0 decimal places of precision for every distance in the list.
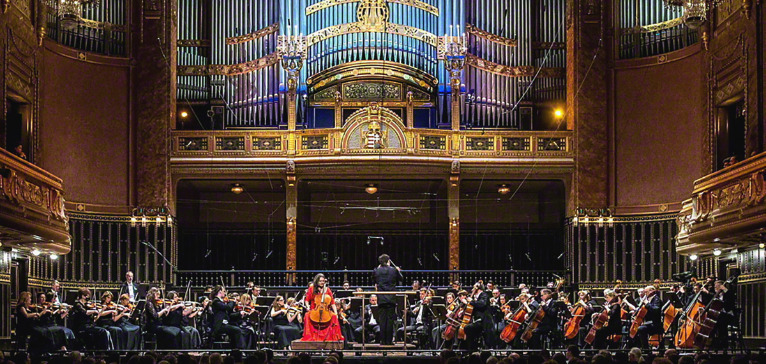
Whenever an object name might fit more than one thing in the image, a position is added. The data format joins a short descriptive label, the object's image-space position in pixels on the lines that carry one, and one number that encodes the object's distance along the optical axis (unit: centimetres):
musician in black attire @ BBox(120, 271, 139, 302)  2222
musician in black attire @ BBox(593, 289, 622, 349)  1912
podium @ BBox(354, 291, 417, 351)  1848
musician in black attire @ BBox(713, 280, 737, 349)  1822
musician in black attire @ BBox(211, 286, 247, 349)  1919
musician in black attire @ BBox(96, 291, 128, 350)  1903
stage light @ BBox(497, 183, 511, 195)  2688
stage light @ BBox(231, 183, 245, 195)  2692
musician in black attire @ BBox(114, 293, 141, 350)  1928
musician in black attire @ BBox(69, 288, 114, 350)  1875
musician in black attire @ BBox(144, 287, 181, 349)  1892
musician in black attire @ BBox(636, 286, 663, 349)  1922
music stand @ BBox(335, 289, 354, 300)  2330
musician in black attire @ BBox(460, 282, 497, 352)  1927
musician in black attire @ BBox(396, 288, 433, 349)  2019
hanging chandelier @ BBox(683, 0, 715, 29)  1941
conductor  1962
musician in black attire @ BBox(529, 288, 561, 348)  1917
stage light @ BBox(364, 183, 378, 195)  2623
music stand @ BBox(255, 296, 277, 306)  2344
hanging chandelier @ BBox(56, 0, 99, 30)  2056
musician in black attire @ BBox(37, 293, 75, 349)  1839
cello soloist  1912
